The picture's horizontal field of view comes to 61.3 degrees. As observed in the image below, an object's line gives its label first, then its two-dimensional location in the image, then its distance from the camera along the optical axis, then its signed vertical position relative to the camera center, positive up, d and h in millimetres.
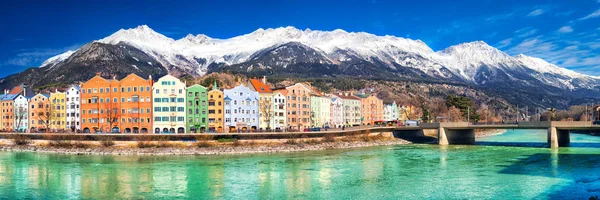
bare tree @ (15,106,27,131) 110094 +2067
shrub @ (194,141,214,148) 78188 -3634
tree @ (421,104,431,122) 151200 +354
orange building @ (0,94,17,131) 115188 +2642
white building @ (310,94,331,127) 118625 +2123
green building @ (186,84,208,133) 97125 +2249
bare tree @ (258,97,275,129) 104250 +2404
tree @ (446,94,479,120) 157288 +4009
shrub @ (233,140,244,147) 79750 -3621
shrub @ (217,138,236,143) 80188 -3125
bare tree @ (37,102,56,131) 107600 +1968
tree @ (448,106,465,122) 151500 +806
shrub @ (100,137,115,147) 79125 -3123
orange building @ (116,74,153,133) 95125 +3124
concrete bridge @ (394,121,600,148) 82438 -2272
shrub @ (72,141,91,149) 79438 -3541
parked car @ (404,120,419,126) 122588 -1358
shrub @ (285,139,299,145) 82756 -3723
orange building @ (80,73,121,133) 96625 +3353
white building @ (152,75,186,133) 95062 +2876
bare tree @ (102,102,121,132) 95794 +1694
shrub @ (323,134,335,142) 88744 -3417
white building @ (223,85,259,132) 100062 +2318
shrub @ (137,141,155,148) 77775 -3480
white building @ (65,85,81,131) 105000 +3063
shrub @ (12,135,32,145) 84625 -2784
